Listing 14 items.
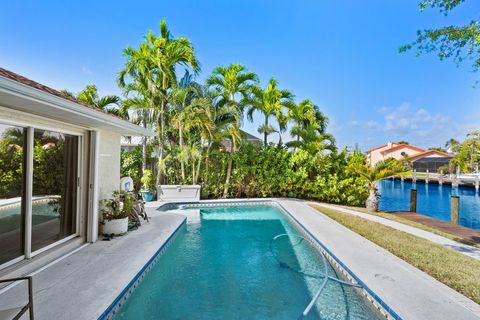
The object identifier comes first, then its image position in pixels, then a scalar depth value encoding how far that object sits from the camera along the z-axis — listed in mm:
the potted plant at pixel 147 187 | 12391
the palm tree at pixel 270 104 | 14070
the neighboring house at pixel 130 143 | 15223
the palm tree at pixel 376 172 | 12711
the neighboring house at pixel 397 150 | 60594
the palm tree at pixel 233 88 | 13055
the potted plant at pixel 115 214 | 6348
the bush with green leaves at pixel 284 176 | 13891
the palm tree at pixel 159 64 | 10930
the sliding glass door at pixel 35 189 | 3961
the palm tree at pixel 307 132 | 14594
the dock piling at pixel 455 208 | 10977
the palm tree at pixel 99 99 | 14172
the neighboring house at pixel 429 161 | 46825
